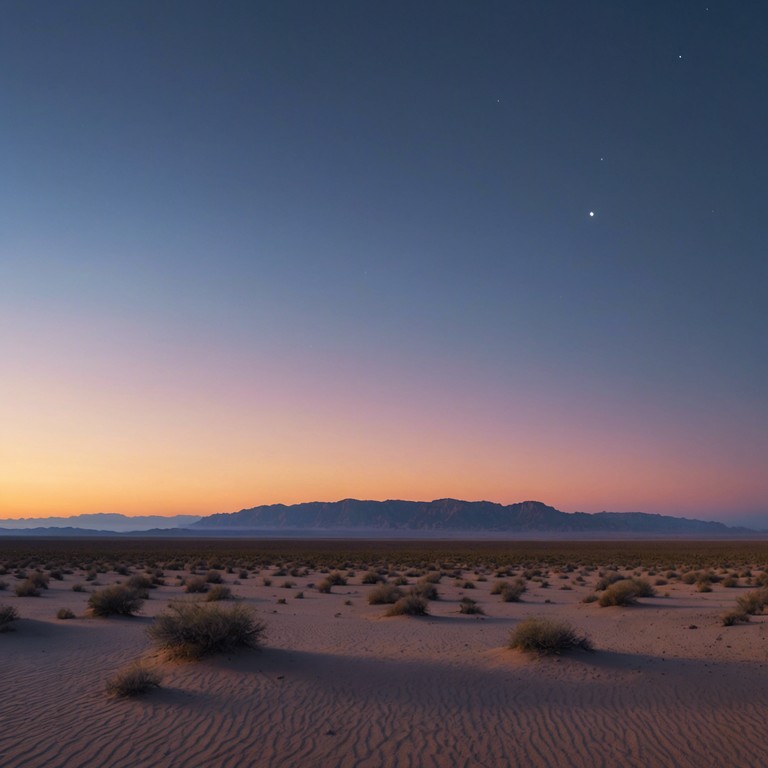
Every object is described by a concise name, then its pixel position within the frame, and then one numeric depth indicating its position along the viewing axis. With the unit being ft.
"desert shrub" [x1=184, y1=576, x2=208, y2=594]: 96.58
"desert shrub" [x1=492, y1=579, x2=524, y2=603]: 88.07
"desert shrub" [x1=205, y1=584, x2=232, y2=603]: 80.48
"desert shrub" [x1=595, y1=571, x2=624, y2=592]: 98.12
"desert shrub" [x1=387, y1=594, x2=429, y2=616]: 71.51
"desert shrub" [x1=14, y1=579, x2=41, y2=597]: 87.65
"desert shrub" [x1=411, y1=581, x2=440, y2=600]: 88.42
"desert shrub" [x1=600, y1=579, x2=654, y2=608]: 78.79
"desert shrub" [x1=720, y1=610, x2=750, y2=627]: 61.72
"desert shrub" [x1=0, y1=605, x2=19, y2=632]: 53.57
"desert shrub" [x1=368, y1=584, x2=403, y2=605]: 84.53
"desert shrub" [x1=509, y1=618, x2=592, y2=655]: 45.55
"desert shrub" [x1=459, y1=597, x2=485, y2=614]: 75.10
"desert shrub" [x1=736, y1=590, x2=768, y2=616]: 67.51
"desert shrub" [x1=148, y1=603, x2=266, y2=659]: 42.47
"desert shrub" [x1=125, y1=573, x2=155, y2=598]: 97.06
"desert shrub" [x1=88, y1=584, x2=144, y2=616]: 66.18
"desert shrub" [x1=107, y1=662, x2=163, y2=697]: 34.99
